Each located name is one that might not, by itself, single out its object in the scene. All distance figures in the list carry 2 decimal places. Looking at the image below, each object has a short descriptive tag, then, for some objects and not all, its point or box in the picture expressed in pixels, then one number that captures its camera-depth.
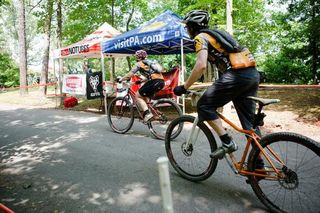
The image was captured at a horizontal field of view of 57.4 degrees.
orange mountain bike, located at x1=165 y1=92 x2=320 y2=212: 2.97
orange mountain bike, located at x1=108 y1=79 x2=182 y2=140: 6.73
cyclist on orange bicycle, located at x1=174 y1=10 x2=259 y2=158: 3.40
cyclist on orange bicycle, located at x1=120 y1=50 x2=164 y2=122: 6.90
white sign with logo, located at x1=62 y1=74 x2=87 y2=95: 12.40
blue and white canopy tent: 9.15
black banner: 12.04
